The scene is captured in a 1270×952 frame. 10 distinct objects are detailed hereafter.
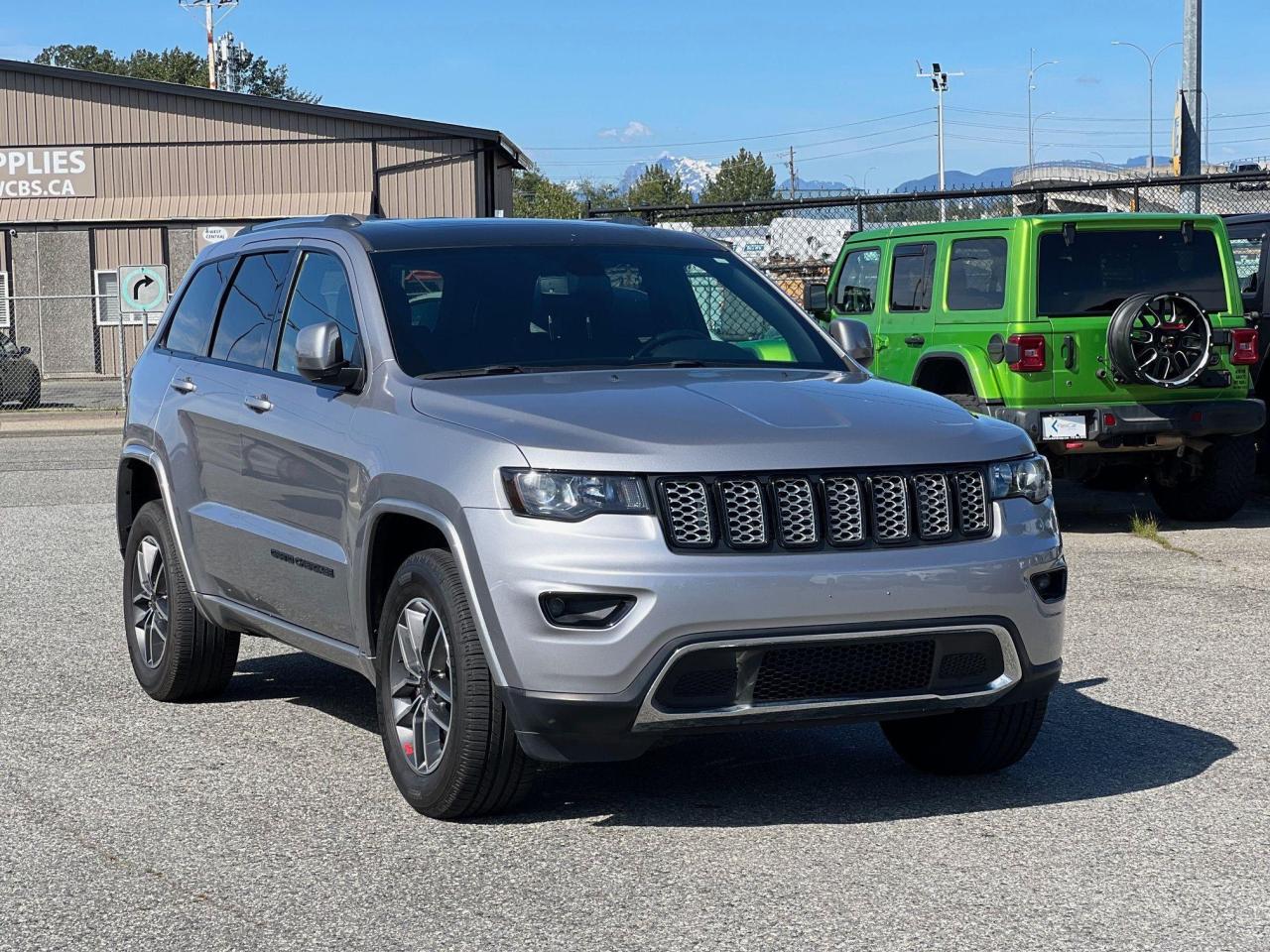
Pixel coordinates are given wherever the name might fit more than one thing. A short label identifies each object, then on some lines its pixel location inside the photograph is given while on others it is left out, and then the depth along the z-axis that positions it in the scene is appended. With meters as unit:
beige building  39.75
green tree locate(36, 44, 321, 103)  103.94
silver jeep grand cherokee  4.89
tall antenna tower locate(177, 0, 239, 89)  59.28
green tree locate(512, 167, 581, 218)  95.69
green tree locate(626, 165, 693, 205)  124.62
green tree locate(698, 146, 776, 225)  140.12
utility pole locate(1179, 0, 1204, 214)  21.64
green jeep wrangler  12.13
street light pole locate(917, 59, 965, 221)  85.81
